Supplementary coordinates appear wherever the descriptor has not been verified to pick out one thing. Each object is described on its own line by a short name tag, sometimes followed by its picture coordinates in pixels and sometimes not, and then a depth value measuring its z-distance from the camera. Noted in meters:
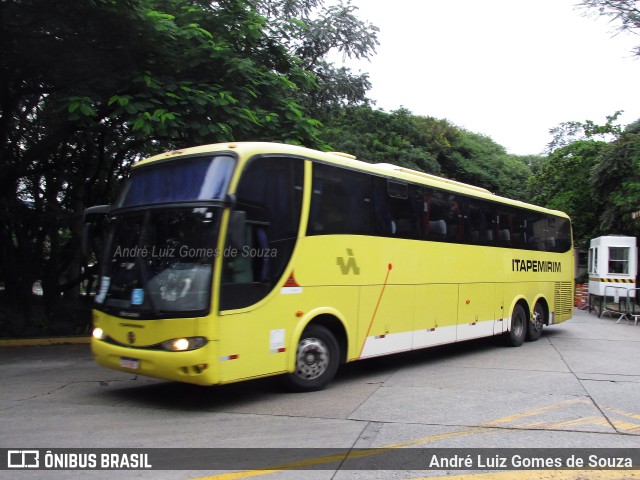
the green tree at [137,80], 9.84
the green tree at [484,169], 33.94
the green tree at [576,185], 26.77
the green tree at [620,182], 21.44
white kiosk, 19.97
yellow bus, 6.31
